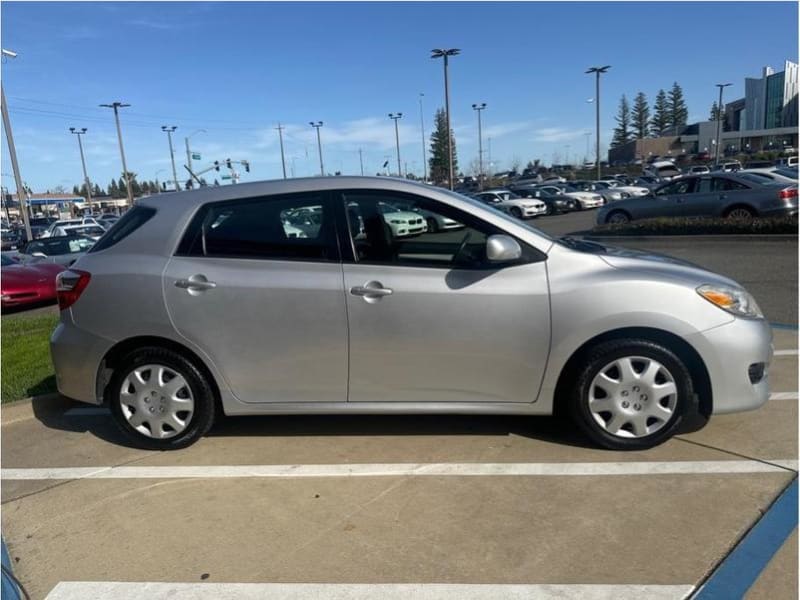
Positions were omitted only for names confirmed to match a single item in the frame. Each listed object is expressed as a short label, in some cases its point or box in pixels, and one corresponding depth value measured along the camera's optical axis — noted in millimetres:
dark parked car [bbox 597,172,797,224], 14258
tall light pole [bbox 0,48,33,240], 27578
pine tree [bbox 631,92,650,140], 122562
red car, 10906
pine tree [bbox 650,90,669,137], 122062
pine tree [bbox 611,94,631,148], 123500
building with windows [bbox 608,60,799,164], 96438
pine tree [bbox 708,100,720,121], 132250
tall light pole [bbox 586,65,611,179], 48688
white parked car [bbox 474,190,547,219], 29000
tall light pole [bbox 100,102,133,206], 51844
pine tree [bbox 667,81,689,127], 122062
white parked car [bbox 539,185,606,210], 31047
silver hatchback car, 3607
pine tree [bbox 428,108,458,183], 91750
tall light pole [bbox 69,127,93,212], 70812
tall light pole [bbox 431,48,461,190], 38906
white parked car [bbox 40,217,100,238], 30784
